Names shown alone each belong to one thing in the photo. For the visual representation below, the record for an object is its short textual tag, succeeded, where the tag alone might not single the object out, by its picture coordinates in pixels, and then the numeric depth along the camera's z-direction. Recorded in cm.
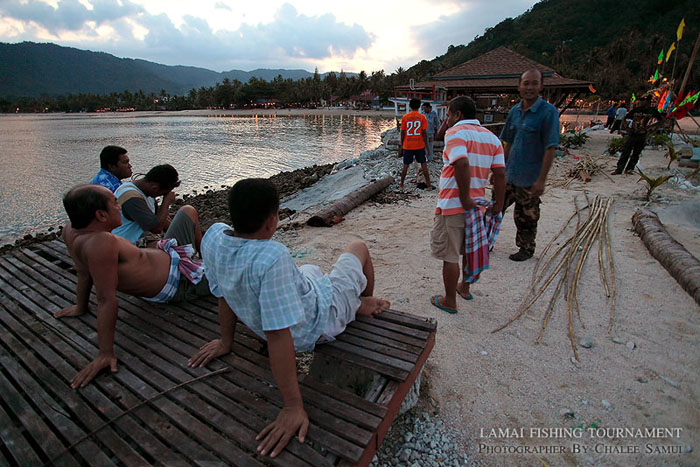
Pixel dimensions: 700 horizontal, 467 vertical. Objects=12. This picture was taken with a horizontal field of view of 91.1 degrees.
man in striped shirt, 287
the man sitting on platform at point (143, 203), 329
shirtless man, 210
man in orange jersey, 739
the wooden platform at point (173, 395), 158
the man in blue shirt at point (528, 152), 362
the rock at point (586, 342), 285
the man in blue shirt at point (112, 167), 348
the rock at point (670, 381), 242
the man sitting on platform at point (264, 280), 154
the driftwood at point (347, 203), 612
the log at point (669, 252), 343
